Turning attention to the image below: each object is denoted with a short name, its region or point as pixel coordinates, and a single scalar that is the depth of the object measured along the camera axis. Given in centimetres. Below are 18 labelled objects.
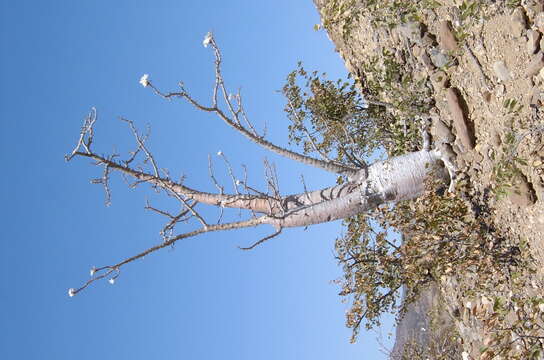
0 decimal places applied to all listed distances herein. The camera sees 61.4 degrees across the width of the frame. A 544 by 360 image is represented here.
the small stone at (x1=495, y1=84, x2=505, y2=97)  453
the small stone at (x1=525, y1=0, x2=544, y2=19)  383
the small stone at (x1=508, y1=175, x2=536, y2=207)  454
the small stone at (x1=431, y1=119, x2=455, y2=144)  558
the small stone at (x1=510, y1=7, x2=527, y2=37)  400
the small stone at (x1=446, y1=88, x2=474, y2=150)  526
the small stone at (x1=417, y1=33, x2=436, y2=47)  532
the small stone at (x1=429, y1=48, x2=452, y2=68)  521
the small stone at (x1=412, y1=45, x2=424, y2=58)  559
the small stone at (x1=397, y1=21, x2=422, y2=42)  540
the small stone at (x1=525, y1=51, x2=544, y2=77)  399
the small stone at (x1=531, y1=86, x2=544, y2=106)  405
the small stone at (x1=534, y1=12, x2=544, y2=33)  386
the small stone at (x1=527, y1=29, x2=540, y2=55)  395
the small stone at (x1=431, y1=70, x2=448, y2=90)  536
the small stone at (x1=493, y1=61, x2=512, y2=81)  439
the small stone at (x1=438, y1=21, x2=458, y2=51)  501
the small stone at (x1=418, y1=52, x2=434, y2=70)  552
